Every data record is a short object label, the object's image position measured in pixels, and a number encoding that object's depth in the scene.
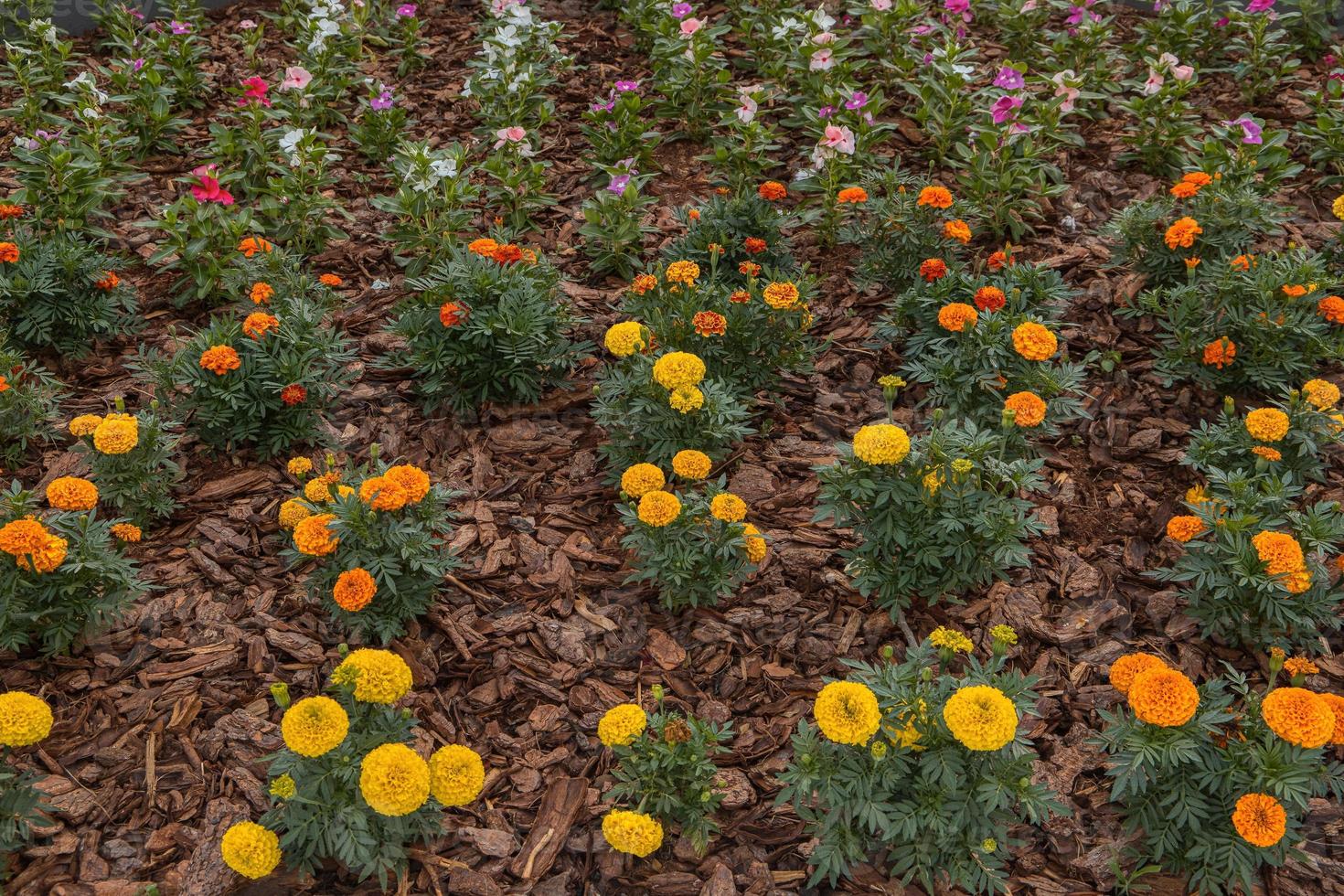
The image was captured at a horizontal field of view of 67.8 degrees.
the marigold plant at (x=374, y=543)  2.86
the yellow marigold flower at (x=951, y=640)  2.50
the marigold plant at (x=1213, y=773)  2.33
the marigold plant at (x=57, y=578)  2.76
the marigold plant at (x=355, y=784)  2.28
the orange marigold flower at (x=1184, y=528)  3.00
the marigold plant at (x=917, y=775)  2.32
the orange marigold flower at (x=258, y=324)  3.59
